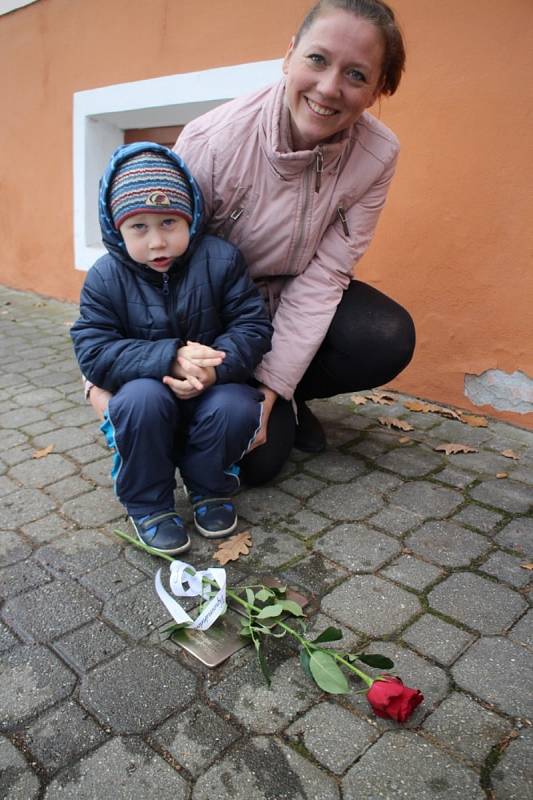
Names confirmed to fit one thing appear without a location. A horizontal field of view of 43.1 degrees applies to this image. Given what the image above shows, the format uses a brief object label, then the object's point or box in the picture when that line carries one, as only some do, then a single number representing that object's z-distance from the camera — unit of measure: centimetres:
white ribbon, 177
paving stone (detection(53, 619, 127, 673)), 168
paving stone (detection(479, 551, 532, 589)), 203
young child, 209
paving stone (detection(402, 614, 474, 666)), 171
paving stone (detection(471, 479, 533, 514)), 247
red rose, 143
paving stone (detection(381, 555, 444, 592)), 200
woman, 216
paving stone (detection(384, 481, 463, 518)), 243
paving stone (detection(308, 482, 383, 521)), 240
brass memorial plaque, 170
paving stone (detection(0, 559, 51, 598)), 197
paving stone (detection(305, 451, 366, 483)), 269
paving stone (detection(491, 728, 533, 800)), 134
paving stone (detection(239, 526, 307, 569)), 211
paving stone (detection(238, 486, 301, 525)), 238
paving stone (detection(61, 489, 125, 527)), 236
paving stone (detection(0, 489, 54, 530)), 235
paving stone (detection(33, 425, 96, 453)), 300
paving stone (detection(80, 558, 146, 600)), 196
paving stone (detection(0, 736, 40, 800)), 133
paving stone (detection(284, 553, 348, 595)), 199
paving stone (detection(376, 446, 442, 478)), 275
